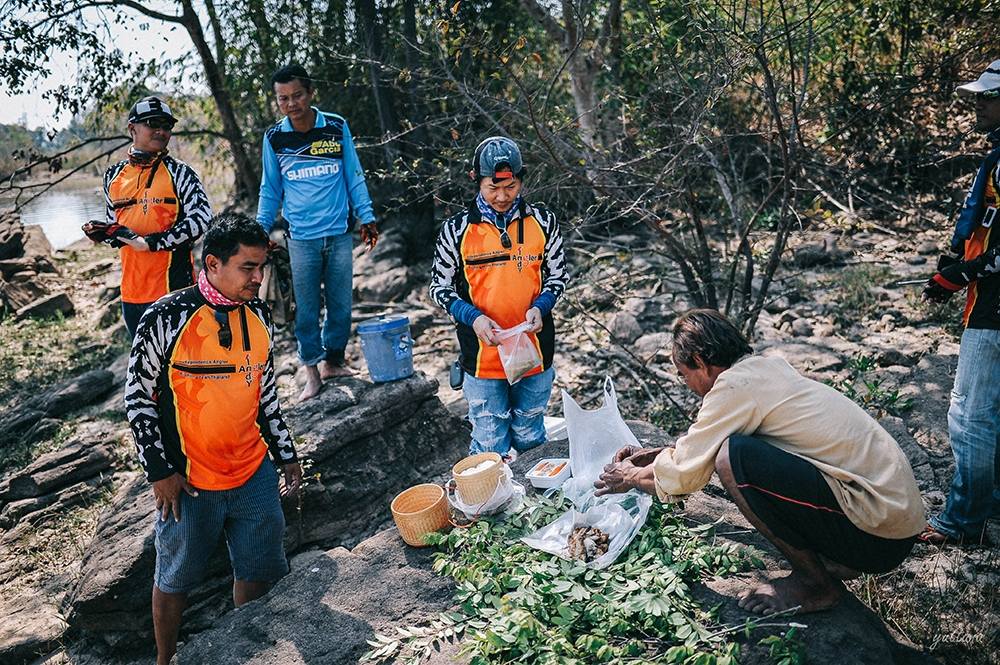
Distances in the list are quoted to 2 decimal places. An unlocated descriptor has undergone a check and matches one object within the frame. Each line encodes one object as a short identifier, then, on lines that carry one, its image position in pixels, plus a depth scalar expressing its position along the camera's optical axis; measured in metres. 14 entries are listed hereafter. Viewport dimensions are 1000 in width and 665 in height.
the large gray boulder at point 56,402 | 6.37
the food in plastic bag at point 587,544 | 2.98
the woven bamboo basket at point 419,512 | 3.35
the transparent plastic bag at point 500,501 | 3.37
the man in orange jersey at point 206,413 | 2.90
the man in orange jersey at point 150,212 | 4.35
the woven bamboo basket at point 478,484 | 3.33
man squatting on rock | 2.53
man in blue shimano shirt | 4.61
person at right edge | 3.27
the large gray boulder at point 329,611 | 2.87
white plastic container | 3.54
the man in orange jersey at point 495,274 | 3.69
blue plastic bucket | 5.00
